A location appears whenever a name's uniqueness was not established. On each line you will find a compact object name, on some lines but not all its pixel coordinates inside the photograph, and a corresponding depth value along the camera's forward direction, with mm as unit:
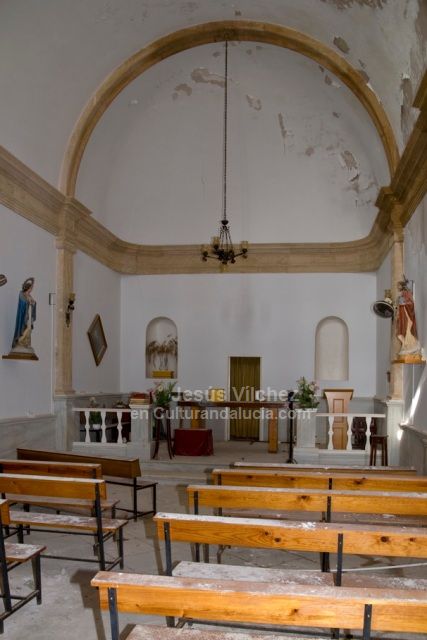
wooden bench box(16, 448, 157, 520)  7289
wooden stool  9711
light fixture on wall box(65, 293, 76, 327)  11656
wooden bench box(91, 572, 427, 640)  2590
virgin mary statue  9344
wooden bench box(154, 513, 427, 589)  3809
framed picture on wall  13250
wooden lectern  13211
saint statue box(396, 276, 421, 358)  8562
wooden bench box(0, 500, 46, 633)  4258
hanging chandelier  11547
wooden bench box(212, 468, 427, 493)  5648
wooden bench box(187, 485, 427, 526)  4711
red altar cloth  11492
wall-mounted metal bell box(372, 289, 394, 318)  10305
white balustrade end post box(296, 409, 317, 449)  10812
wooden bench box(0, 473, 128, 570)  5332
